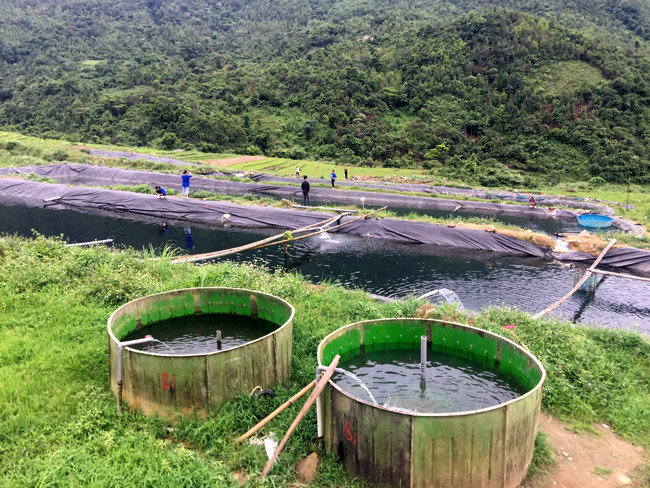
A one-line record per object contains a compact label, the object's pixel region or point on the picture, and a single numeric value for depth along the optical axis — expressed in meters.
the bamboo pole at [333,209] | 17.60
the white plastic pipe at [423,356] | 4.66
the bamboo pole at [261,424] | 4.22
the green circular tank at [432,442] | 3.56
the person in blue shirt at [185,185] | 19.47
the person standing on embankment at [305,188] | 19.38
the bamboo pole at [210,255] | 10.75
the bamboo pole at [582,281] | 8.93
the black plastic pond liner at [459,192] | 22.60
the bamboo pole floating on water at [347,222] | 14.24
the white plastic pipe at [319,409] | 4.22
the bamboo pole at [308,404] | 3.91
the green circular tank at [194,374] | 4.54
